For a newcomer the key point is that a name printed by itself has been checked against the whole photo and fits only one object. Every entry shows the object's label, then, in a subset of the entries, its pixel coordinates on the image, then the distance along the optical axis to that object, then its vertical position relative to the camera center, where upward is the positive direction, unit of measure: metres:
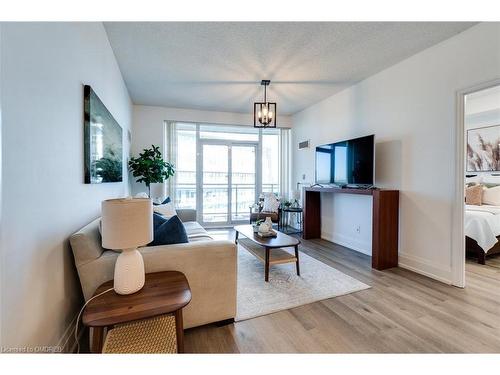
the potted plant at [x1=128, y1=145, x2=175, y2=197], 4.03 +0.32
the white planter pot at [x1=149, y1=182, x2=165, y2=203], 4.67 -0.12
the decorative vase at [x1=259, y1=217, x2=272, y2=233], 2.94 -0.56
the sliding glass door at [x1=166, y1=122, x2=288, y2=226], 5.05 +0.40
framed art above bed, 4.03 +0.65
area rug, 2.02 -1.06
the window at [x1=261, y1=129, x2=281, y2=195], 5.61 +0.56
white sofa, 1.39 -0.56
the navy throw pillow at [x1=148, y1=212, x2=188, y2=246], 1.70 -0.37
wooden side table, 1.07 -0.62
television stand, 2.82 -0.54
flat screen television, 3.10 +0.34
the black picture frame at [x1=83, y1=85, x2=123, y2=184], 1.75 +0.40
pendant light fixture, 3.19 +0.99
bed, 2.93 -0.64
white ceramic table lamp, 1.21 -0.27
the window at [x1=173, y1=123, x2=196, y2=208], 5.00 +0.41
